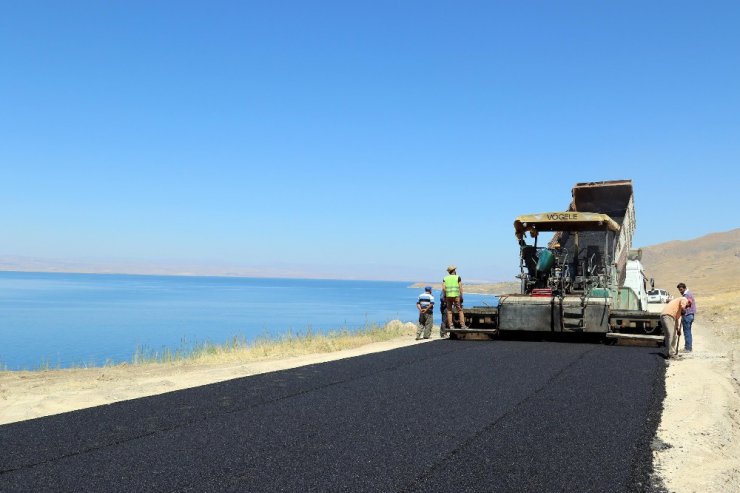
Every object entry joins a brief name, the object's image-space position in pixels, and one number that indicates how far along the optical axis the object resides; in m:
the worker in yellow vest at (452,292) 15.64
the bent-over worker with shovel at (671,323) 12.50
